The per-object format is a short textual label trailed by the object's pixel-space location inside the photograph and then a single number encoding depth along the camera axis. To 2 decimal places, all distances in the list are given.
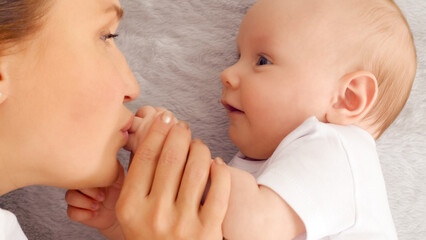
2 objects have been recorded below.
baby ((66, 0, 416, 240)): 0.48
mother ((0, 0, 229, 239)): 0.46
